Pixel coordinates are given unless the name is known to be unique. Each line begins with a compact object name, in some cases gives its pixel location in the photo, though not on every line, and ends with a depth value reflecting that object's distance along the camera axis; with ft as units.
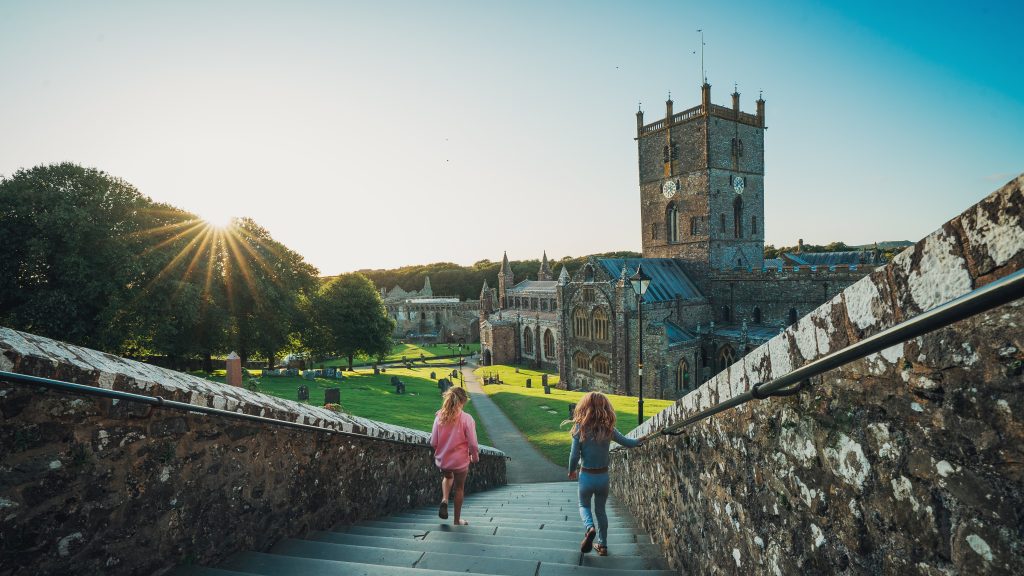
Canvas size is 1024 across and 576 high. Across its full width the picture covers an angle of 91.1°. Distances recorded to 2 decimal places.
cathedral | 109.70
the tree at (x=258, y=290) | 111.65
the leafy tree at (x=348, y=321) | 138.31
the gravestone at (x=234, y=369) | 63.82
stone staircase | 13.39
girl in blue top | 17.42
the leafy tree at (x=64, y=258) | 67.26
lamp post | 54.44
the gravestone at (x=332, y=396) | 72.69
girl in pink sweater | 22.25
